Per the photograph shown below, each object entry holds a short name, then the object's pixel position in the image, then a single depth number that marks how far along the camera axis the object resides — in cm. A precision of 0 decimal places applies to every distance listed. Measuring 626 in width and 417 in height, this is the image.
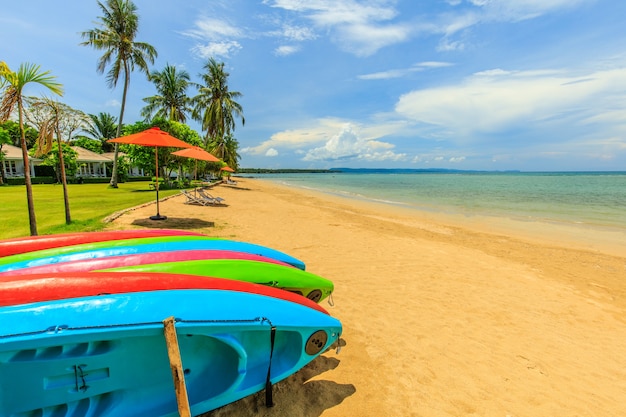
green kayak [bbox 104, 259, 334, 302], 266
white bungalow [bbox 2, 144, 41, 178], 2839
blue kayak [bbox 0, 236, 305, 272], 269
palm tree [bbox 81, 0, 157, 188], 1992
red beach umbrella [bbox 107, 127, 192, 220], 796
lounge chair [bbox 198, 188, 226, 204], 1435
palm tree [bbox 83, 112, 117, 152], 4538
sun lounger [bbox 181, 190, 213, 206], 1408
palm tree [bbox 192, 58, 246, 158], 2933
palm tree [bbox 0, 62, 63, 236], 547
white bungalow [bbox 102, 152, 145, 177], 3745
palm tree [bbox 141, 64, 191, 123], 2935
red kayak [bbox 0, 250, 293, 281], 247
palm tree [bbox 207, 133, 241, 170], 3262
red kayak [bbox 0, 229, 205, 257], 299
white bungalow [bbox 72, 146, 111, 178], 3196
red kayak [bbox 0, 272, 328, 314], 183
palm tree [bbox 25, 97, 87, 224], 637
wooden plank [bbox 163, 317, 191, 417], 177
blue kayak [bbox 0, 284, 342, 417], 173
